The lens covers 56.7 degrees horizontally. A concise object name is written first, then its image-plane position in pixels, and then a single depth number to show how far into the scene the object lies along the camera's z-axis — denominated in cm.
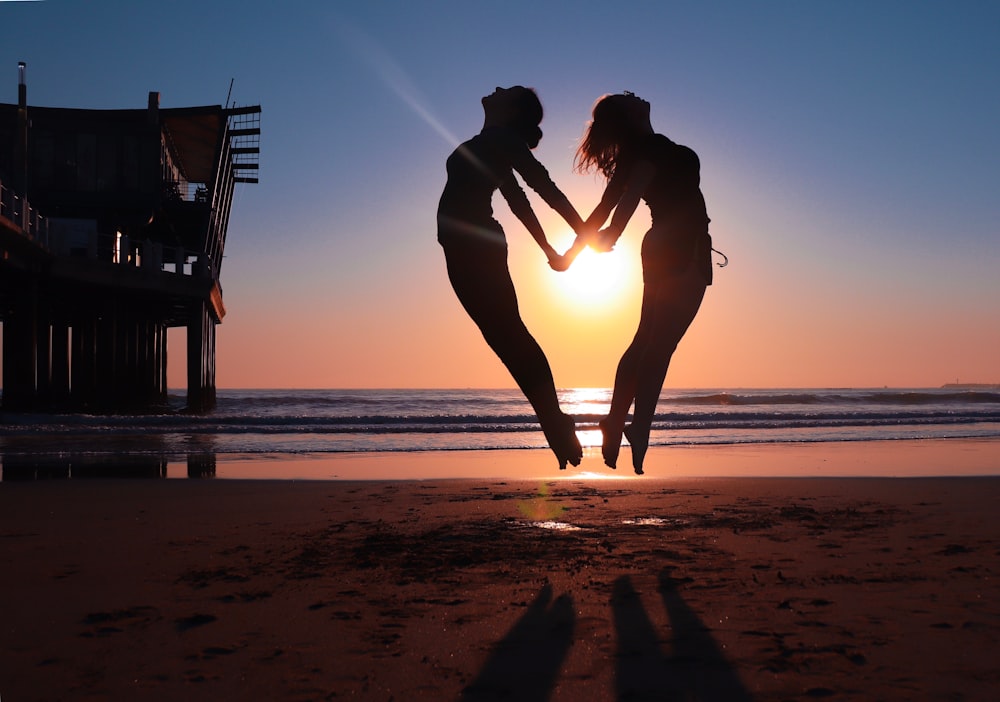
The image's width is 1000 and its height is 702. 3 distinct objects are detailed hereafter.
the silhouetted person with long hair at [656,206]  370
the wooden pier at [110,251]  3203
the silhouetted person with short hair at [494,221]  338
